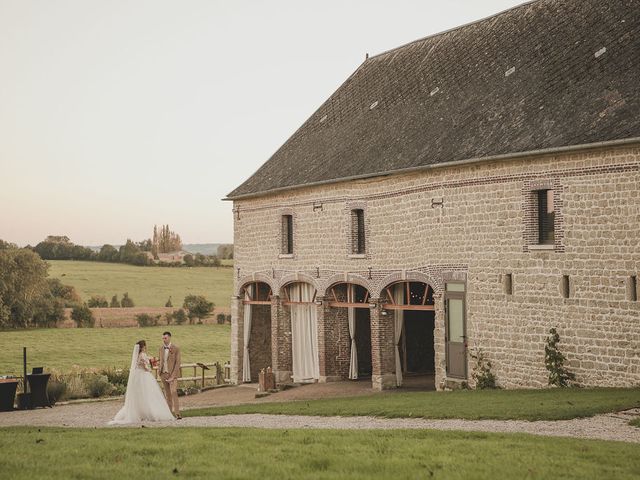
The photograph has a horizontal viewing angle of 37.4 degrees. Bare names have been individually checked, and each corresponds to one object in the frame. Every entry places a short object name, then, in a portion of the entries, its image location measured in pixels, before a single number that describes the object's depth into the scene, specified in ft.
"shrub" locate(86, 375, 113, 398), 103.50
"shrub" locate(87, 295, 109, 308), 242.72
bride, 64.13
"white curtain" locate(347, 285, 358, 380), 96.48
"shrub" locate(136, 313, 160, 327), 214.90
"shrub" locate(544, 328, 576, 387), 70.36
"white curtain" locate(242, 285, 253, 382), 110.63
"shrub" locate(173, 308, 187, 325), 220.02
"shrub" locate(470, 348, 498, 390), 76.84
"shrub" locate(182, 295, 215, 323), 223.30
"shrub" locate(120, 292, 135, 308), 249.38
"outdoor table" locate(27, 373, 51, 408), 85.25
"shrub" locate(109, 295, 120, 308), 248.36
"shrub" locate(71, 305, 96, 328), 208.74
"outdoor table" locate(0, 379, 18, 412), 81.46
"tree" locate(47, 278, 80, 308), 237.72
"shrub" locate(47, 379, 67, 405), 93.33
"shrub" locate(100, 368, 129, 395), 121.04
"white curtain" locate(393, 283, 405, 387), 89.81
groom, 66.28
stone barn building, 69.00
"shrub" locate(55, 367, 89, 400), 100.94
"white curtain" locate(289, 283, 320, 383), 99.96
